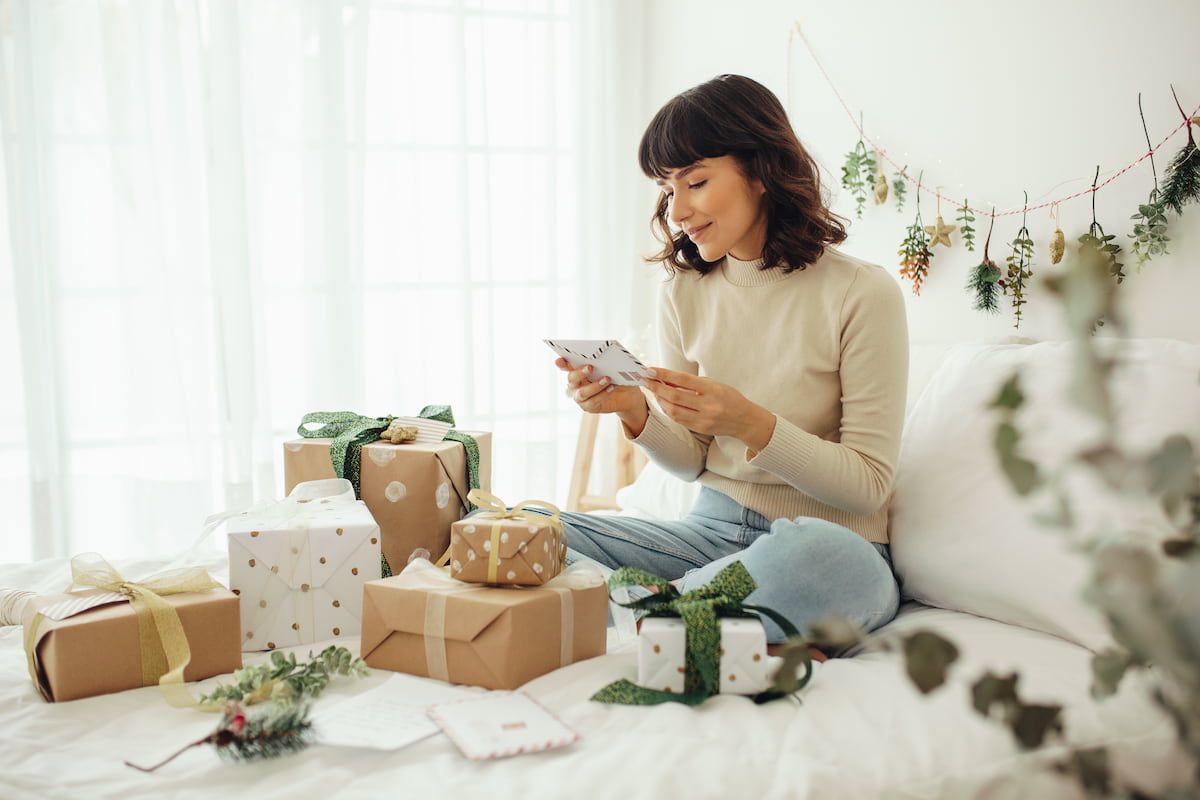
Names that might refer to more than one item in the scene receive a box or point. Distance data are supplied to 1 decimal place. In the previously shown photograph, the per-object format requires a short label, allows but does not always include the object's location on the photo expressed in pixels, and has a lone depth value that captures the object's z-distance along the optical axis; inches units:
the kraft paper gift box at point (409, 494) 56.6
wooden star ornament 68.6
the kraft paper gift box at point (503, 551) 43.8
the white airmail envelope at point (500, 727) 34.3
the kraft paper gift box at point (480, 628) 41.4
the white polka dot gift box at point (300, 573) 47.6
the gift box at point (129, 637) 39.8
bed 32.2
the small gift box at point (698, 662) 39.6
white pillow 44.1
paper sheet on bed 34.8
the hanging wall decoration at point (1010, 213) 52.1
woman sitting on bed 52.7
